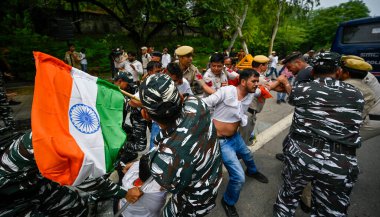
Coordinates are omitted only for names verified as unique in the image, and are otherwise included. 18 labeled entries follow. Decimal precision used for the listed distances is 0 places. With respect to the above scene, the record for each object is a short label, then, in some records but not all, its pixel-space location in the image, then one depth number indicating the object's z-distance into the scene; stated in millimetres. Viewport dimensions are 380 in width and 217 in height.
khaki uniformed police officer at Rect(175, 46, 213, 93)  3693
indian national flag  1344
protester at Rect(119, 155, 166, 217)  1730
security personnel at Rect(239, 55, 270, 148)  3730
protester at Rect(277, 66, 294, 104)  7559
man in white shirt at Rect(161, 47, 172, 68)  10555
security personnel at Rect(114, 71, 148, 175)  3275
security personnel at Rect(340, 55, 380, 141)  2756
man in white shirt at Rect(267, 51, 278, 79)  10766
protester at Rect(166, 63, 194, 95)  3302
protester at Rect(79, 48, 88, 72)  10906
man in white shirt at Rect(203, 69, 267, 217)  2676
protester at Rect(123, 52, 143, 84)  7270
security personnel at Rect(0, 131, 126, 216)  1586
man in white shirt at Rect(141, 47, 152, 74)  9773
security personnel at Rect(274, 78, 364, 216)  1961
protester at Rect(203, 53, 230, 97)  4078
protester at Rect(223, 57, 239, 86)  4139
